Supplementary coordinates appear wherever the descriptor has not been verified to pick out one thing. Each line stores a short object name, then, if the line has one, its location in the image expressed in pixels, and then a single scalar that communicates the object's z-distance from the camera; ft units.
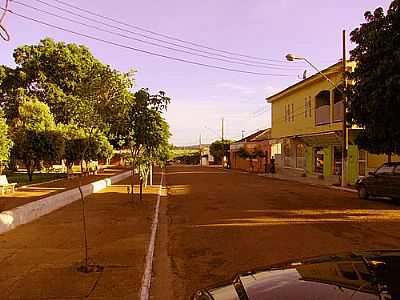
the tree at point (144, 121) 56.24
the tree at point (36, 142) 91.25
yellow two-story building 98.37
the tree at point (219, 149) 271.45
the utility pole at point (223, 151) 270.46
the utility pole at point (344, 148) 81.45
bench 62.64
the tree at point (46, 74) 153.17
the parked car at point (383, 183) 57.74
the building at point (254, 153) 172.55
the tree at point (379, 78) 55.98
